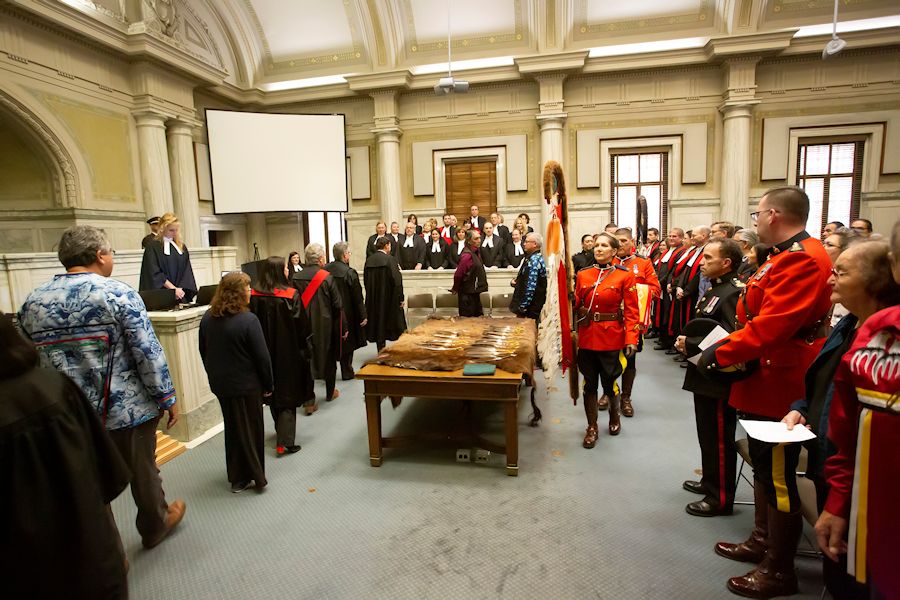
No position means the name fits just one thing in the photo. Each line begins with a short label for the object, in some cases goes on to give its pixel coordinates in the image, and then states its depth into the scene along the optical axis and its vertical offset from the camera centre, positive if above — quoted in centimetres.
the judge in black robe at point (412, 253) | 943 -23
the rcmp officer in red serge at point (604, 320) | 366 -66
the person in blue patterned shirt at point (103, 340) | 215 -42
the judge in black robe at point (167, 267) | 521 -21
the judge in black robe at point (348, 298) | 544 -63
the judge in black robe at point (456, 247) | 896 -14
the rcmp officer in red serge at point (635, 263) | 493 -30
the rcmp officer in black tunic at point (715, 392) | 263 -86
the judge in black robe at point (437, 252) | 930 -23
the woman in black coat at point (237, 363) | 296 -73
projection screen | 1056 +192
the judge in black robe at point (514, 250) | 883 -23
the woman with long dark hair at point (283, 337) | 376 -73
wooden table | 320 -103
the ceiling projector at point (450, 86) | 835 +272
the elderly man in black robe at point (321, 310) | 461 -66
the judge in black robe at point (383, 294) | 614 -68
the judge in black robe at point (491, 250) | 908 -22
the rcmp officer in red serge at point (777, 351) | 199 -56
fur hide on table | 343 -86
